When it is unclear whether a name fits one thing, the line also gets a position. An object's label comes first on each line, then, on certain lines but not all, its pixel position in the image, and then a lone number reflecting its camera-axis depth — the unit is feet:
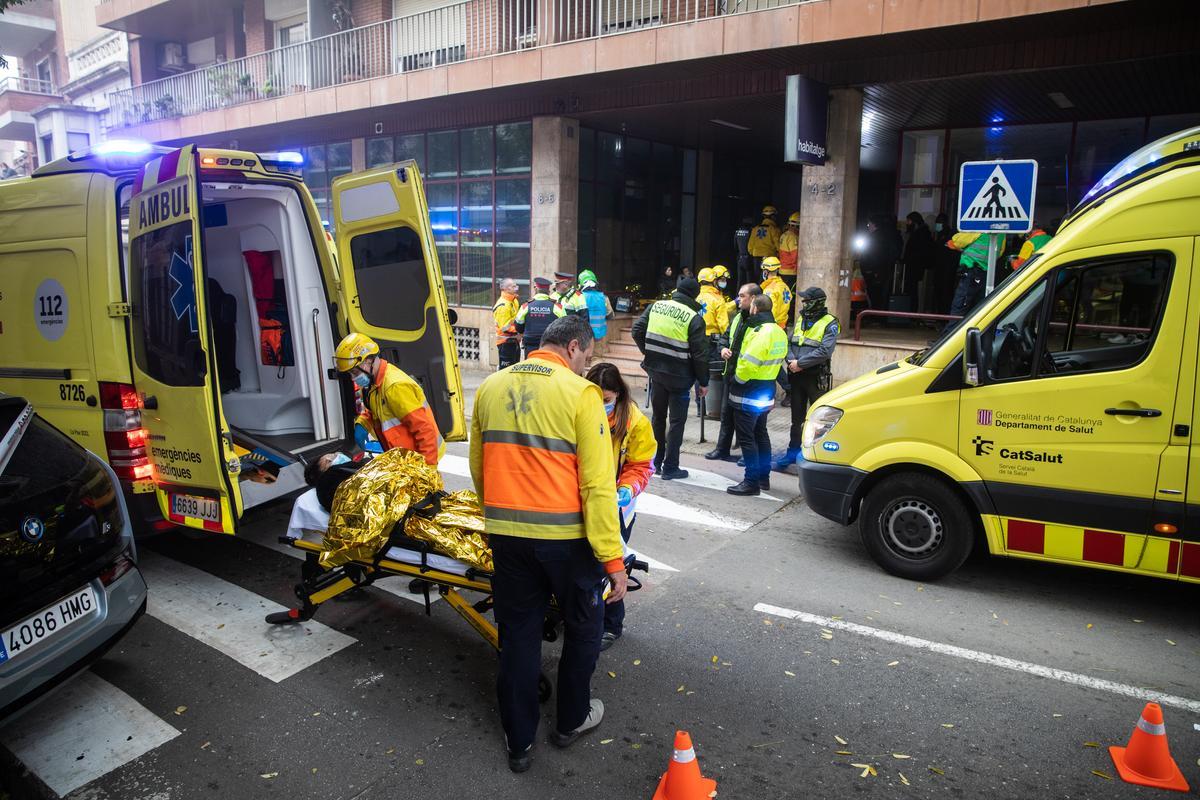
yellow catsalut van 14.40
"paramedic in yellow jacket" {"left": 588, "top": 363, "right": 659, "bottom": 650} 13.98
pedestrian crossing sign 22.74
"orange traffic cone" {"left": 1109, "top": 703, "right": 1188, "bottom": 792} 10.50
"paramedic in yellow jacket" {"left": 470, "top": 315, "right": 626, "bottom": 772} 10.29
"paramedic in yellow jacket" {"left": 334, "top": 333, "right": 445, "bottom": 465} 16.29
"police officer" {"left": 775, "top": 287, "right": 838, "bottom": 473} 26.23
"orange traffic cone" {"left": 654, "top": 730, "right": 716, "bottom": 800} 9.66
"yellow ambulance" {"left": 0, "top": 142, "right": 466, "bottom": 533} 15.65
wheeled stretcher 12.72
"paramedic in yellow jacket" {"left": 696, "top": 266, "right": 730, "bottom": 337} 33.40
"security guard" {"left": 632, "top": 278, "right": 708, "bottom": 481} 25.09
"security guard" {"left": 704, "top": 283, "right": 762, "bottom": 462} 26.35
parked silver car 10.37
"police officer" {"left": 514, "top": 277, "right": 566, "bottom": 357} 36.14
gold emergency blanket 12.88
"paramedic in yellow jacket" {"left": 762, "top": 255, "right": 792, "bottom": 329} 36.94
